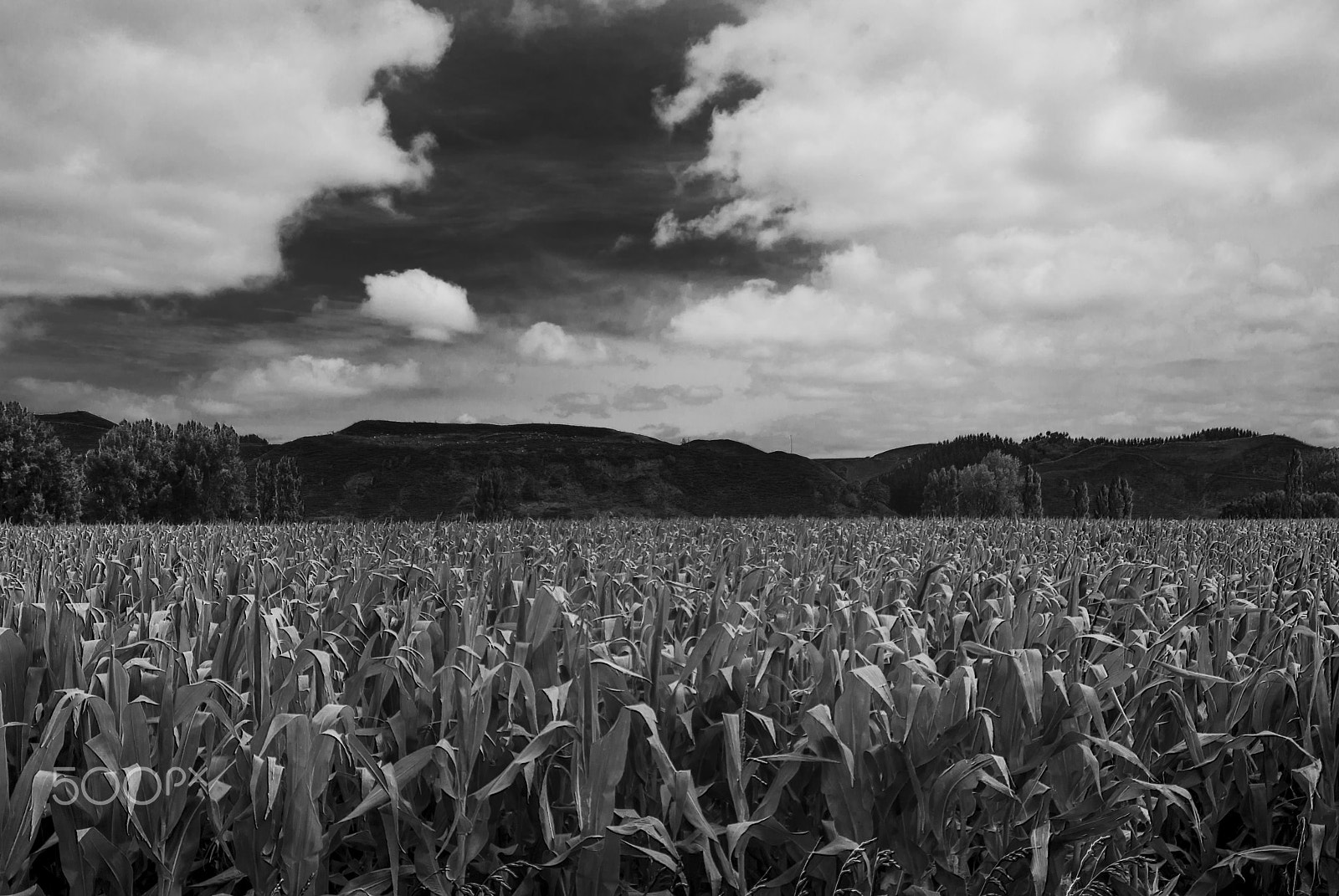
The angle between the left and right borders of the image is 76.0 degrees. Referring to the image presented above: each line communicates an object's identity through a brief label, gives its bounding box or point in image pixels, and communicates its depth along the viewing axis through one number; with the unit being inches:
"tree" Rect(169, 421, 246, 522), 3282.5
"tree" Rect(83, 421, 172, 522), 3080.7
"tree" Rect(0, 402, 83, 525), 2694.4
